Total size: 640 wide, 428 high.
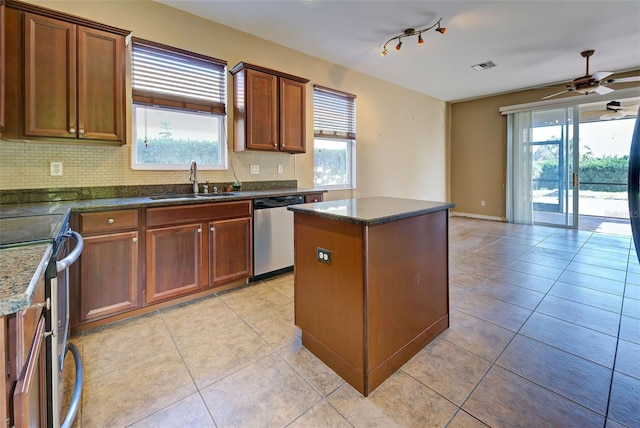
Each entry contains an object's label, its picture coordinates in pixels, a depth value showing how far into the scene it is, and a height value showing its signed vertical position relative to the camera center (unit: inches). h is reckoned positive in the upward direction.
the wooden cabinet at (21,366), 23.8 -14.5
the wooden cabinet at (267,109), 127.8 +45.9
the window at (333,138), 175.3 +44.8
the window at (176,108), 114.0 +42.2
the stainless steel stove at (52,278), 41.3 -9.8
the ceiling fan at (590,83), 156.8 +70.2
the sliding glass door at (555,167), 225.0 +33.9
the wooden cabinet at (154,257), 85.9 -15.1
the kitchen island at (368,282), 63.7 -17.0
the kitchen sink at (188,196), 110.1 +6.0
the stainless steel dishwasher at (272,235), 123.0 -10.2
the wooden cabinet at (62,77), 81.1 +39.1
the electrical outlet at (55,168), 96.9 +14.2
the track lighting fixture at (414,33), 135.3 +84.7
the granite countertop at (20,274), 23.4 -6.0
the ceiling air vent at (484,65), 185.9 +92.2
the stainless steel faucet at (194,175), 120.7 +14.9
